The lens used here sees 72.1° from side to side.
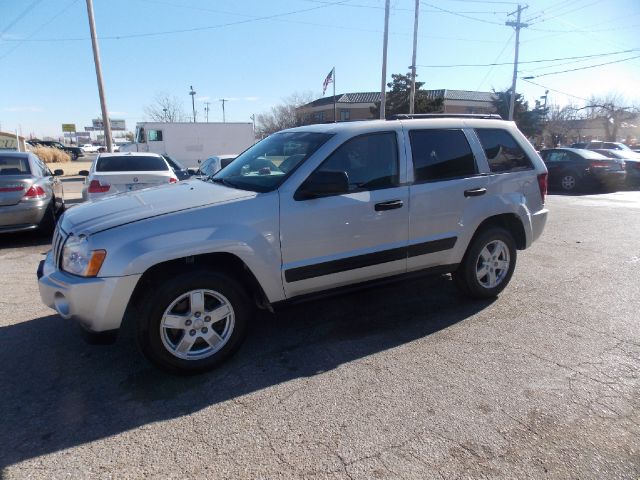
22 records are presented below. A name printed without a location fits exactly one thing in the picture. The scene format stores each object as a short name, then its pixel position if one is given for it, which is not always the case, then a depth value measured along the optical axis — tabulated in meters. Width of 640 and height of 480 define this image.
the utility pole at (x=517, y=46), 36.53
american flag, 33.06
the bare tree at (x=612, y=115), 62.66
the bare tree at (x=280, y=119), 64.12
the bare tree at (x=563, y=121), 58.47
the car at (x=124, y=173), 8.30
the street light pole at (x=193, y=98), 66.38
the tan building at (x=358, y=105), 65.06
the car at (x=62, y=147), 45.78
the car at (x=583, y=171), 15.19
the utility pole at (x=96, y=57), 16.48
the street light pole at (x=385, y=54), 23.28
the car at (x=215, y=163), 10.66
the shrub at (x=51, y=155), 36.28
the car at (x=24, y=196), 6.97
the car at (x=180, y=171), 12.12
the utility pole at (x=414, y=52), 25.66
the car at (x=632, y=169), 16.56
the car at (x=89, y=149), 61.55
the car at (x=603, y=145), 24.73
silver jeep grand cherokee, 3.03
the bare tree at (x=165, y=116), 57.31
